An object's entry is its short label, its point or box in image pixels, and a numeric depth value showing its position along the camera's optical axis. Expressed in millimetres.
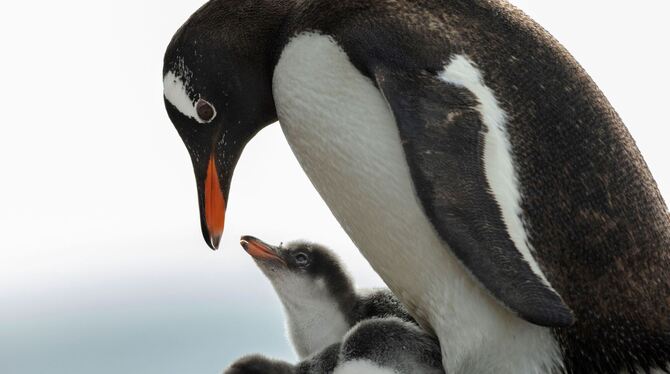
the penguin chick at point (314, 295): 4797
